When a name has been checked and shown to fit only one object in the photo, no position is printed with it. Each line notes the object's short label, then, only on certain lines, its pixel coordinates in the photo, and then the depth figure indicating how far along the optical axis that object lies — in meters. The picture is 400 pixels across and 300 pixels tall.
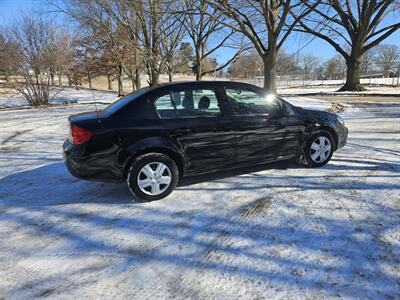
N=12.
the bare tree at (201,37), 21.66
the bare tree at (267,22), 13.77
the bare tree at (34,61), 18.03
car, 3.66
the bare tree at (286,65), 69.94
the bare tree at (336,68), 78.88
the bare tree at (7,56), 17.67
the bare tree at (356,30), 22.61
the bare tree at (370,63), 68.41
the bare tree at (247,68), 61.28
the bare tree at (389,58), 76.01
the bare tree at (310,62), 88.64
